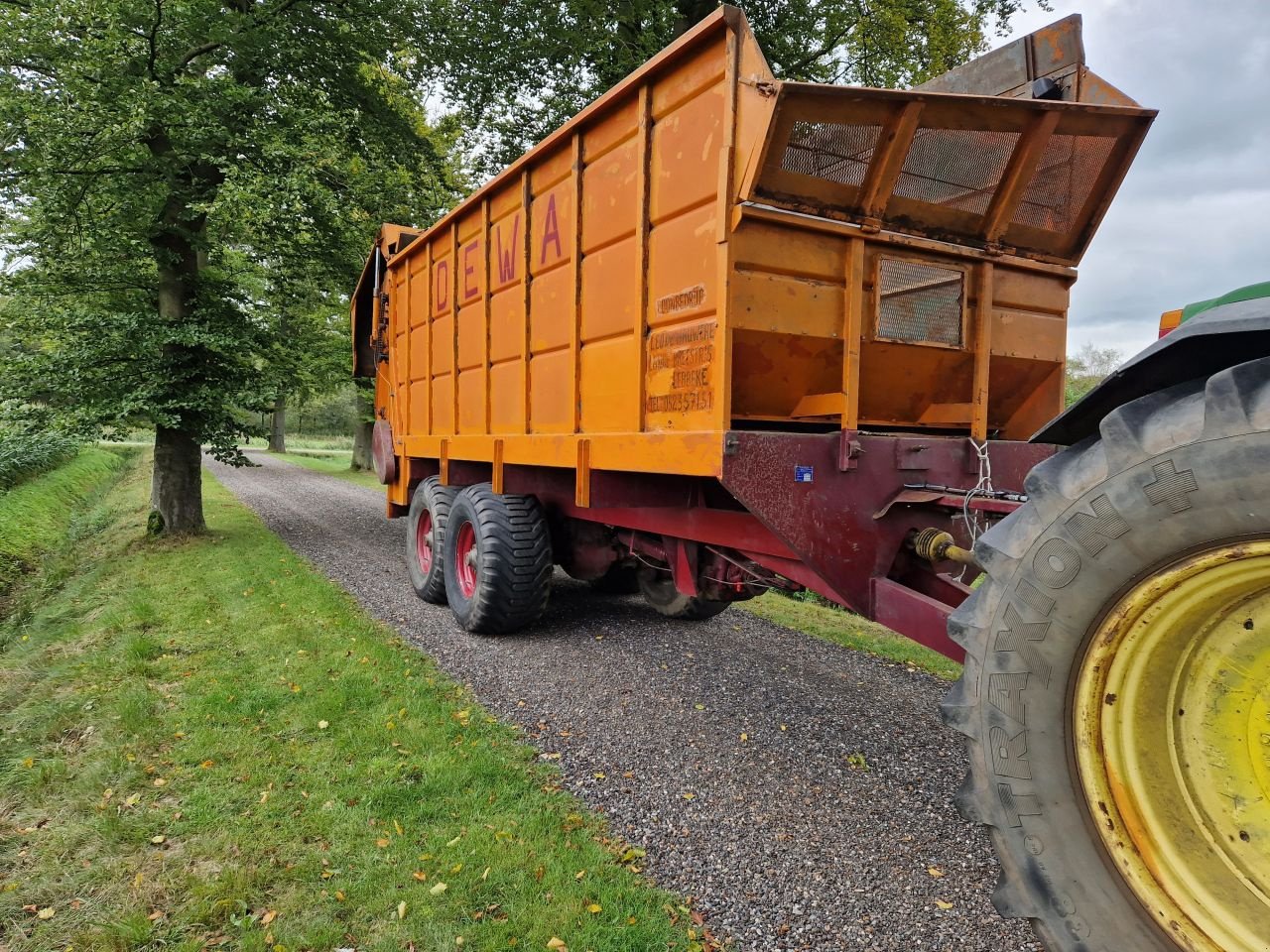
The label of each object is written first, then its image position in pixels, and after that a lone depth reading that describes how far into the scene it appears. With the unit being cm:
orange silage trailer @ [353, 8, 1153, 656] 287
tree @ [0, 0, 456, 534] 764
